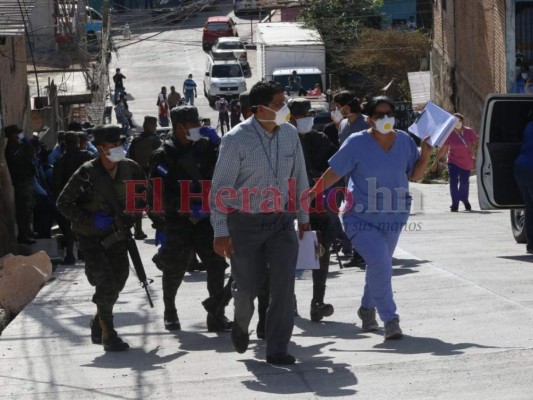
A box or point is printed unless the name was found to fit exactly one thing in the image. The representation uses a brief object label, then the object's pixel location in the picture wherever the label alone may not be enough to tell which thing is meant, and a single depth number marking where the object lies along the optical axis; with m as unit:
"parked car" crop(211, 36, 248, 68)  51.34
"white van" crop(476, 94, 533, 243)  13.27
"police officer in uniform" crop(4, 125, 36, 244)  14.82
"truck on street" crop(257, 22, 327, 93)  43.25
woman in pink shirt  18.33
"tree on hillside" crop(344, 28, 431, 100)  42.91
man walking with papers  7.32
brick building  26.38
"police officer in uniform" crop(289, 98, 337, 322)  9.07
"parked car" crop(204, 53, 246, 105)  46.06
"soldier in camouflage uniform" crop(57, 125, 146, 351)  8.26
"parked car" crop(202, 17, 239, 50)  57.78
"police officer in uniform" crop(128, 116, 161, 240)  15.34
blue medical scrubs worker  8.02
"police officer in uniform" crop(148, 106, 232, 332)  8.72
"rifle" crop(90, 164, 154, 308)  8.28
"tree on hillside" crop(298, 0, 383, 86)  46.94
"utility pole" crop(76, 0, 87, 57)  29.09
